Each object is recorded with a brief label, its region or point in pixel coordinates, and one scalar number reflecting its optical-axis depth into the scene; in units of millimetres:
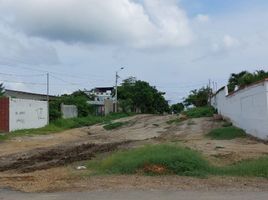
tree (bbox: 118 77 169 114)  95812
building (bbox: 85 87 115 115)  82688
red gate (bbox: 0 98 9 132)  40375
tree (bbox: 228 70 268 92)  48678
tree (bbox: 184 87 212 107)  97938
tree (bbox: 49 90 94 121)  60834
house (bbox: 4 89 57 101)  68756
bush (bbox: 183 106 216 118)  55644
